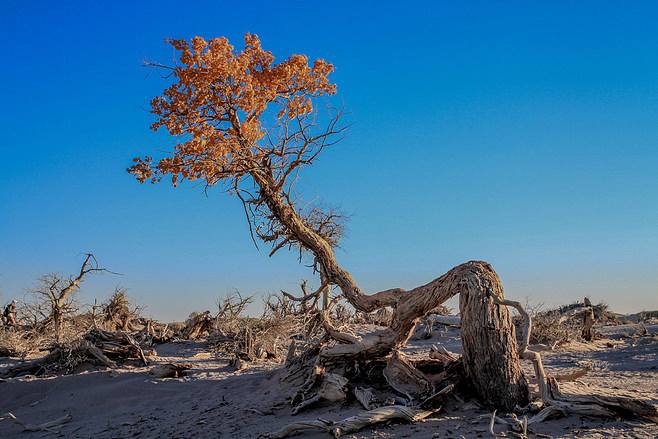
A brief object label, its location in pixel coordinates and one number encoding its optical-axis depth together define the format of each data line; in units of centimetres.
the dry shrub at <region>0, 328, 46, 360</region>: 1426
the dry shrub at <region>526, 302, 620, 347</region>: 1348
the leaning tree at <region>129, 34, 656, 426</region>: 776
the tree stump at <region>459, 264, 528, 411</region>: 630
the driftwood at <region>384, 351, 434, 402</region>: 666
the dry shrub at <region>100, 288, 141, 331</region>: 1709
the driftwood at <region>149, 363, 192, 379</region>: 989
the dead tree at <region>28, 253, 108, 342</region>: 1670
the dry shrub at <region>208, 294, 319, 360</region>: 1188
